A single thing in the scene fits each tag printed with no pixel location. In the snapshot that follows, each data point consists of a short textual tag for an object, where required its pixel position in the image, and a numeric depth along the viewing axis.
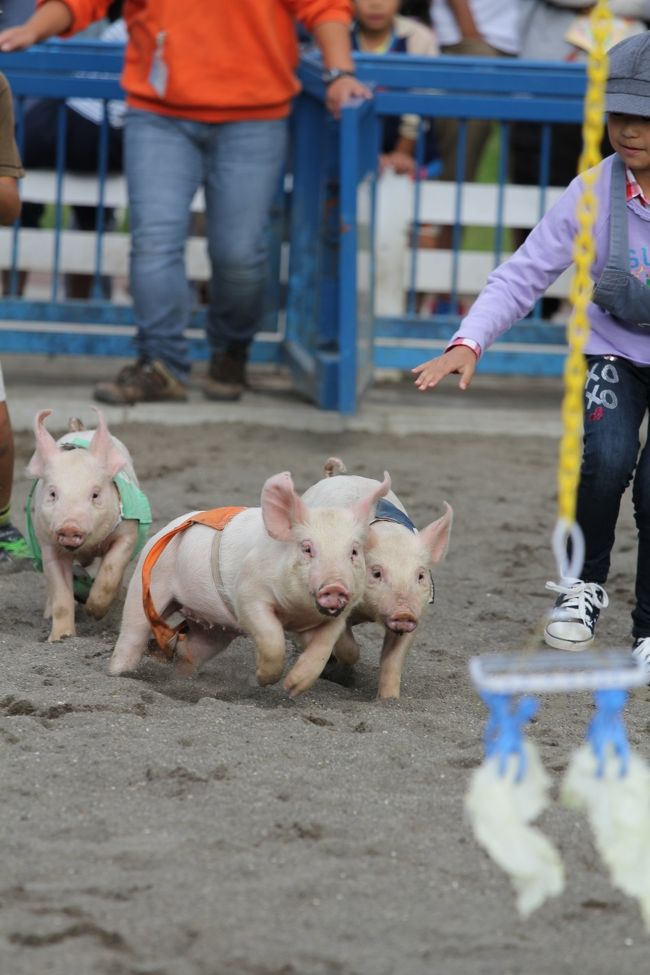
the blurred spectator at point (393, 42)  17.14
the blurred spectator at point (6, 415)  10.09
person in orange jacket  13.92
